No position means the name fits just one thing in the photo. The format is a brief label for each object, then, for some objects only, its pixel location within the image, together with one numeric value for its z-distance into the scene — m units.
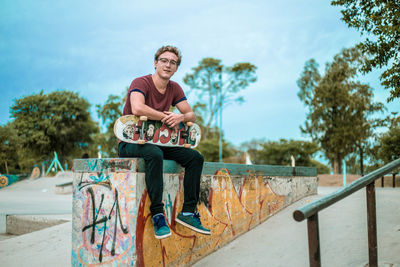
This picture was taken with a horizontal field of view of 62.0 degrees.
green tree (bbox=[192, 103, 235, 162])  39.43
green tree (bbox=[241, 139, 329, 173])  36.66
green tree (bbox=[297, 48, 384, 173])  28.64
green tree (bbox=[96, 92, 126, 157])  35.16
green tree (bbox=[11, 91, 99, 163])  36.41
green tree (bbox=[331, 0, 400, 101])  6.62
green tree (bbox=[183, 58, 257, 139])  41.97
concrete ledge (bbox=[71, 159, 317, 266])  2.97
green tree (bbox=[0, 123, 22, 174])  27.79
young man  2.98
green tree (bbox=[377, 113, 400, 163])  17.41
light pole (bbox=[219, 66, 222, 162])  41.59
